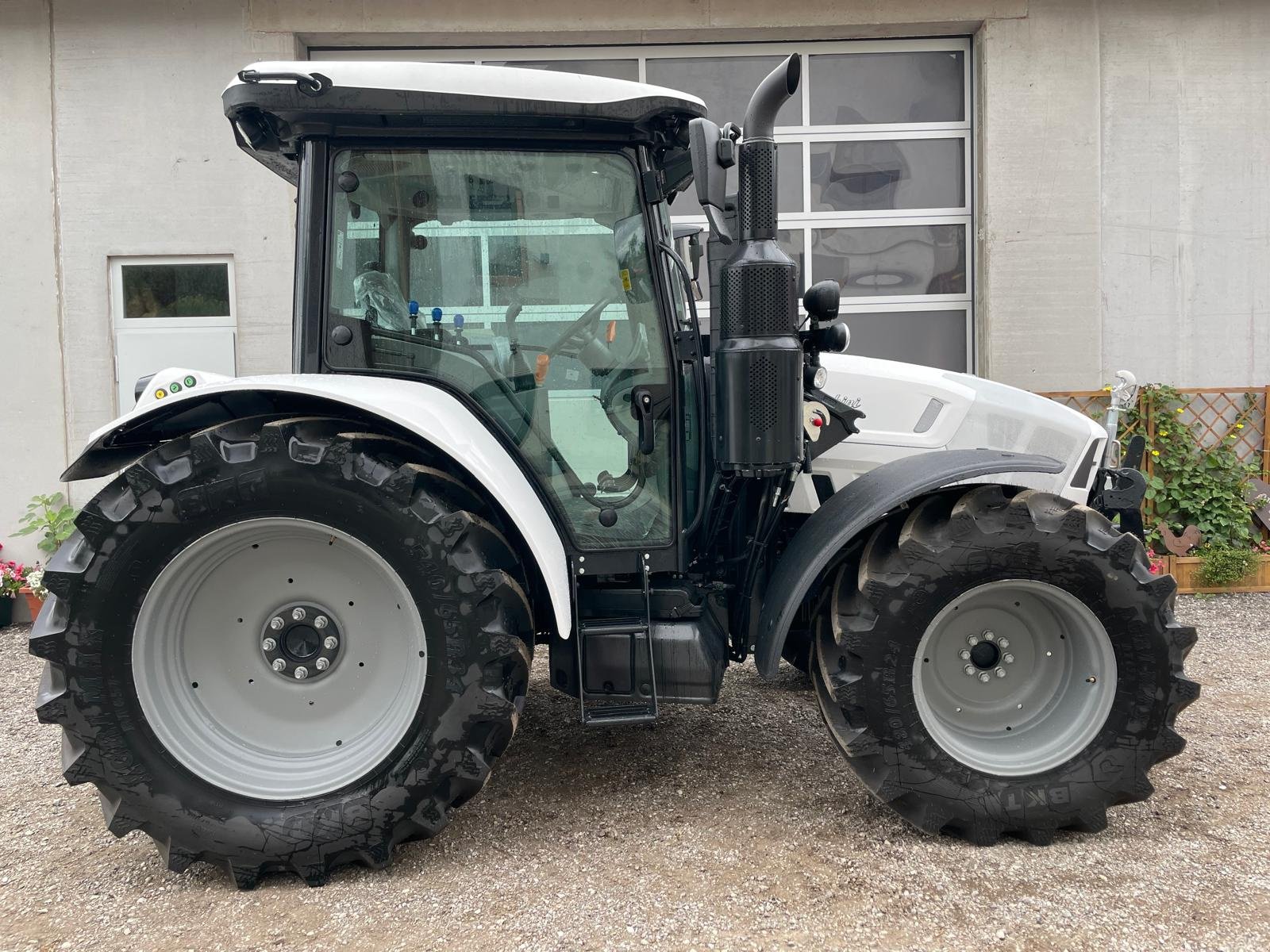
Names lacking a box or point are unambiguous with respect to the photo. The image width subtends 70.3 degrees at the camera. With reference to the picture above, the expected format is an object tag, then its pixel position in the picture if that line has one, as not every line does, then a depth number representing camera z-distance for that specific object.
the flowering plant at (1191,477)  6.33
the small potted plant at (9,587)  5.89
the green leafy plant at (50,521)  6.21
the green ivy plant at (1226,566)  5.98
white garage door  6.92
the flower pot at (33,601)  5.93
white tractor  2.41
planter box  6.05
